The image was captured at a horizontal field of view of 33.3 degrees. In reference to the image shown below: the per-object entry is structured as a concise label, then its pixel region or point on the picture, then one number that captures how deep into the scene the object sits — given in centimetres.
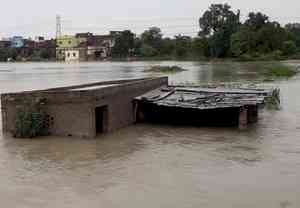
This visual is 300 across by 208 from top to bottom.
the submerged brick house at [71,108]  1266
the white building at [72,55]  12544
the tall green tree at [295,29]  11059
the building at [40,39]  14650
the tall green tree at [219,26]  9738
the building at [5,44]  14088
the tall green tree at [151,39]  12138
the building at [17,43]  13875
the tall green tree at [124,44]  11550
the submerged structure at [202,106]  1419
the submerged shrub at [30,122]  1278
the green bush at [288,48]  9131
